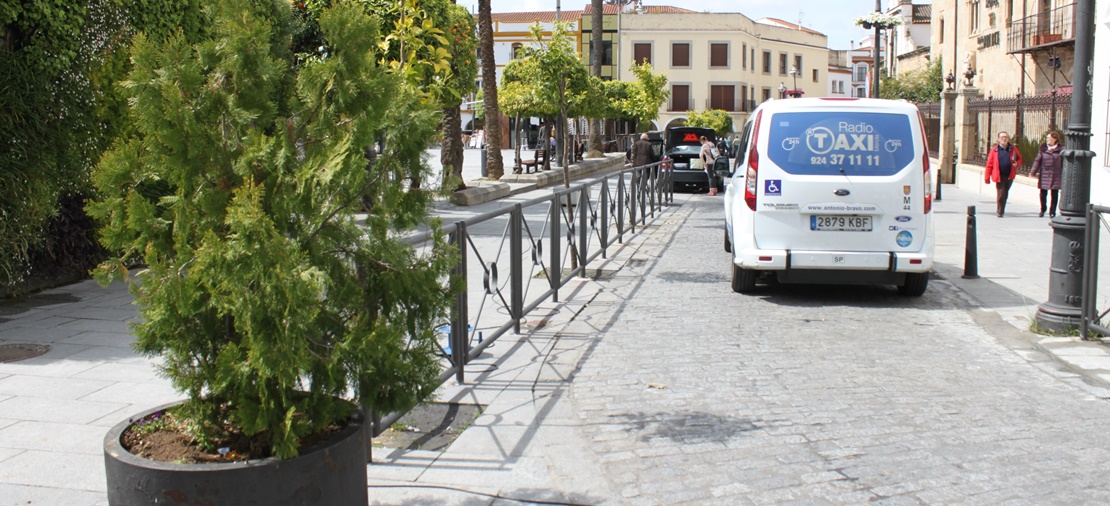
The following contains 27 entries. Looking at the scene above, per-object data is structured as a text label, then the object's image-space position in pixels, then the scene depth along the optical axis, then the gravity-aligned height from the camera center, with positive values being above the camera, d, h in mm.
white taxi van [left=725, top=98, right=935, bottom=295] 8875 -613
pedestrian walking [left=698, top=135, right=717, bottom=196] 25423 -726
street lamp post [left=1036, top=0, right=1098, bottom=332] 7559 -645
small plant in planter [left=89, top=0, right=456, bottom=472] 3215 -278
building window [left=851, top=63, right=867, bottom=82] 98000 +4924
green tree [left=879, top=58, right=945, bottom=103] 45812 +1779
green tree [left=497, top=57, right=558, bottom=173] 31234 +1270
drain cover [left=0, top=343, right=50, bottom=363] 6754 -1386
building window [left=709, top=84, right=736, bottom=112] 71312 +2170
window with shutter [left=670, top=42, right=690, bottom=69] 70750 +5175
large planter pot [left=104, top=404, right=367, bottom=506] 3156 -1085
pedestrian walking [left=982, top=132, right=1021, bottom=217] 18141 -882
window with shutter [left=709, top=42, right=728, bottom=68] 70750 +4894
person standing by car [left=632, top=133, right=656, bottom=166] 25078 -570
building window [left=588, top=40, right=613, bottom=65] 71000 +5678
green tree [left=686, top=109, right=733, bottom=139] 62062 +523
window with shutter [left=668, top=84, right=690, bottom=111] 71312 +2272
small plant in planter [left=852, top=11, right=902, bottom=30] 25469 +2666
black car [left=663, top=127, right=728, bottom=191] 26641 -718
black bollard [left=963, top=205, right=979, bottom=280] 10633 -1440
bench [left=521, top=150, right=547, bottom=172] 31508 -855
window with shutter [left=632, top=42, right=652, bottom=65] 70438 +5603
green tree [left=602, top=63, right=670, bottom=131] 25375 +1334
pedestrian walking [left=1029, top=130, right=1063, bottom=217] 16891 -831
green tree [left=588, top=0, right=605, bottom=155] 43562 +1511
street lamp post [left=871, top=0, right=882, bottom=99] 26375 +1528
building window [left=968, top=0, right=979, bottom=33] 36719 +3853
